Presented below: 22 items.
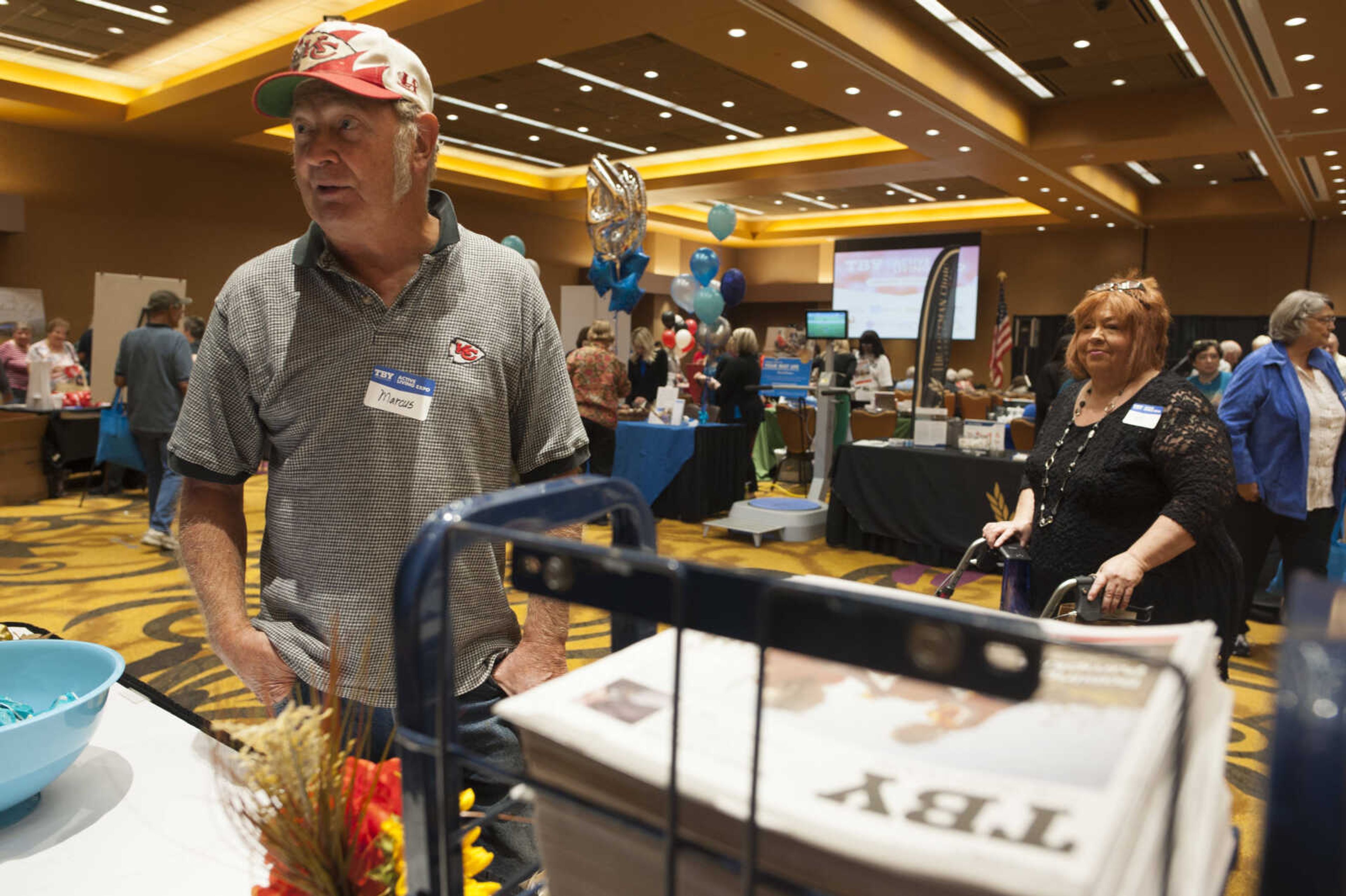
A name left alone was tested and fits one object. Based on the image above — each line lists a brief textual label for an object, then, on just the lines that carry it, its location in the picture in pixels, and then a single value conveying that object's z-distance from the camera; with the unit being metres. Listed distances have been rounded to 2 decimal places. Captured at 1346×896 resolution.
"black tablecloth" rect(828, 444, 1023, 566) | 4.94
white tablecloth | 0.73
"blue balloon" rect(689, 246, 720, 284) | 8.67
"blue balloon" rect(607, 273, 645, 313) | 6.76
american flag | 13.05
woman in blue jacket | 3.27
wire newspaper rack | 0.30
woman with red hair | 1.78
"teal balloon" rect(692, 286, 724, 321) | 8.60
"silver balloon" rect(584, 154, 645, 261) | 6.36
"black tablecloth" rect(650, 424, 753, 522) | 6.35
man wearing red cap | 1.01
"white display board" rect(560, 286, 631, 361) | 11.59
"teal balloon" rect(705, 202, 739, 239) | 9.97
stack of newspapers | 0.28
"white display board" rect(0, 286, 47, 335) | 9.41
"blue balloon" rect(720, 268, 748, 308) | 9.20
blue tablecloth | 6.14
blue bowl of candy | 0.79
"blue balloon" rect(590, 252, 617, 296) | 6.73
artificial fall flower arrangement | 0.50
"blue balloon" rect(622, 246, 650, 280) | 6.80
